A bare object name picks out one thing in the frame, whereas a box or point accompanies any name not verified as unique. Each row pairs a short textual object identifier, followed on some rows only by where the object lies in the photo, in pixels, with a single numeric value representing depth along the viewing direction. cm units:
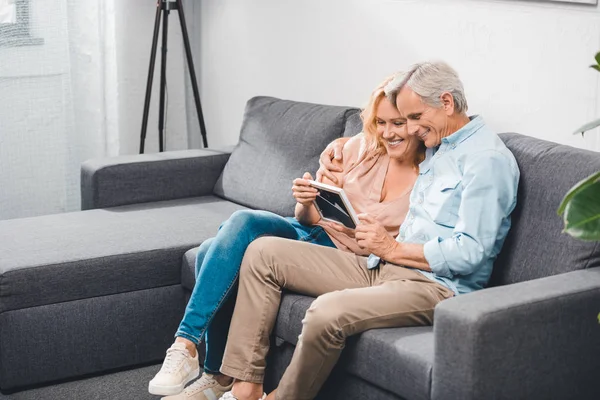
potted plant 189
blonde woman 280
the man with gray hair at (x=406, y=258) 249
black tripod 454
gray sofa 222
